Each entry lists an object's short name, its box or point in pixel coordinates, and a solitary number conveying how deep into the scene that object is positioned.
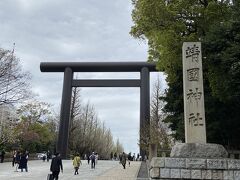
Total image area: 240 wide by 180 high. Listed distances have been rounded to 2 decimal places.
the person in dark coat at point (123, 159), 16.03
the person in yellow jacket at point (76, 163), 12.53
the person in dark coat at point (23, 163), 13.47
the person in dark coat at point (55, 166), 8.10
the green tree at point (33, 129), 26.13
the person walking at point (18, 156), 15.39
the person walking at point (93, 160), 16.03
